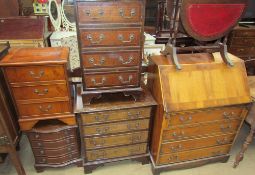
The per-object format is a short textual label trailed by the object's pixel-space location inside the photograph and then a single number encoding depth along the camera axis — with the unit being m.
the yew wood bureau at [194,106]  1.73
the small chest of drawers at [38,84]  1.55
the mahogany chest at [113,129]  1.81
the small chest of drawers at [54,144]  1.85
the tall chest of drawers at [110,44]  1.46
